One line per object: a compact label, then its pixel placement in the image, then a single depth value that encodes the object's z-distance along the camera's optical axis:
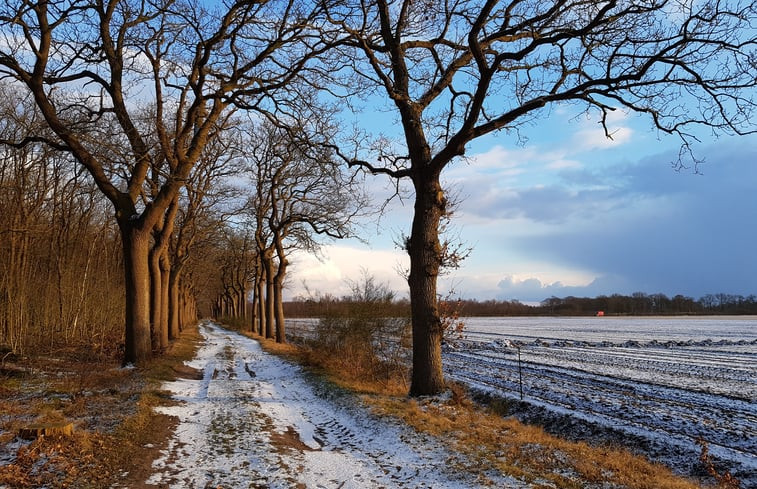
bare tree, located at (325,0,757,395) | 9.46
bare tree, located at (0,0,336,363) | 12.88
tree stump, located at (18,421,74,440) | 6.62
